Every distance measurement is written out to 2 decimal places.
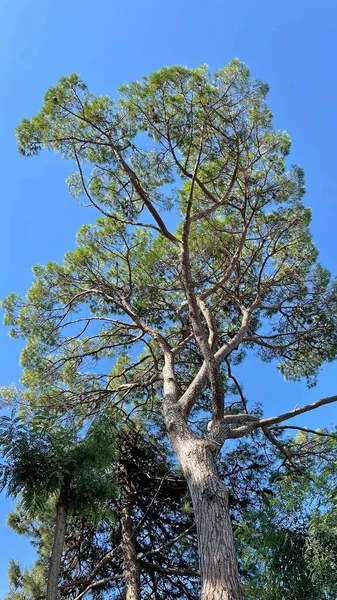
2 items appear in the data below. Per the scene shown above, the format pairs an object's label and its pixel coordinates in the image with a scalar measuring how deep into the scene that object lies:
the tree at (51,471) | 3.95
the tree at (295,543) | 3.58
